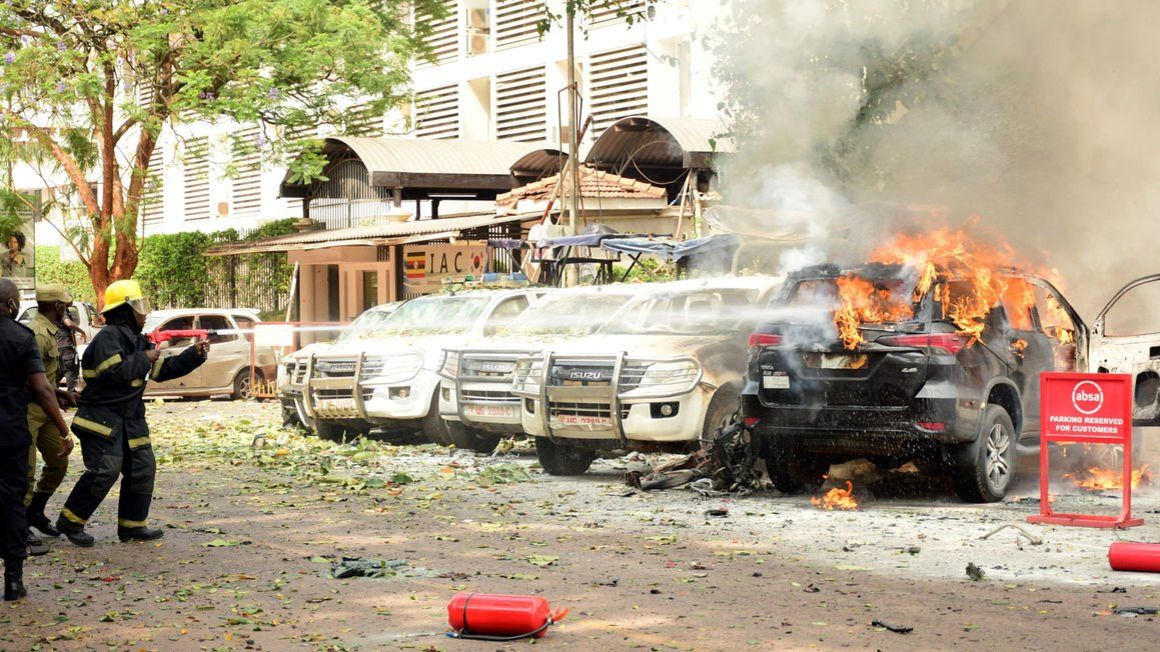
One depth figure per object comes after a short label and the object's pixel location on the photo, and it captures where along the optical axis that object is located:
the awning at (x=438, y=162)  28.69
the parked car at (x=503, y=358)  14.42
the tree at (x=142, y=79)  24.08
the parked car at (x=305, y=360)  17.47
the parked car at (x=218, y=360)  25.50
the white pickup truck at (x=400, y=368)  16.06
